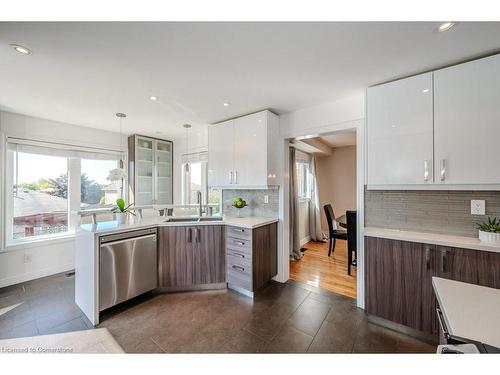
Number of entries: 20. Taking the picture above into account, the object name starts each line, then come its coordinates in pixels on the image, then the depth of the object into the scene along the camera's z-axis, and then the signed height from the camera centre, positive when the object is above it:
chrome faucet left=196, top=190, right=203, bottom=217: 2.95 -0.29
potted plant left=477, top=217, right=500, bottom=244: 1.57 -0.36
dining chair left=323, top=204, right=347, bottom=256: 3.64 -0.82
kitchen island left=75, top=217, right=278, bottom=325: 2.27 -0.82
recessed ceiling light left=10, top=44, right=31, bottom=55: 1.46 +1.02
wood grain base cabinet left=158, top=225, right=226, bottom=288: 2.58 -0.87
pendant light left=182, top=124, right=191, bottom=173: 3.56 +0.92
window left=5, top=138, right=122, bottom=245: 2.93 +0.02
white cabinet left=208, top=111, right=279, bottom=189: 2.70 +0.50
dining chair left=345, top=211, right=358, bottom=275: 2.94 -0.67
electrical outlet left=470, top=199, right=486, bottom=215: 1.80 -0.18
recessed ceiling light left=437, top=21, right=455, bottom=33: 1.27 +1.01
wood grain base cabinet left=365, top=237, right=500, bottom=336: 1.55 -0.72
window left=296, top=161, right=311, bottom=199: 4.96 +0.18
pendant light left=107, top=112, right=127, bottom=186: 2.46 +0.16
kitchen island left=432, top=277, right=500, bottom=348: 0.70 -0.49
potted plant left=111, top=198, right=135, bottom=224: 2.43 -0.29
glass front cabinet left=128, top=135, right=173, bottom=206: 4.08 +0.36
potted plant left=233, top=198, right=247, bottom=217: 3.09 -0.24
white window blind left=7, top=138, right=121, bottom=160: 2.93 +0.62
